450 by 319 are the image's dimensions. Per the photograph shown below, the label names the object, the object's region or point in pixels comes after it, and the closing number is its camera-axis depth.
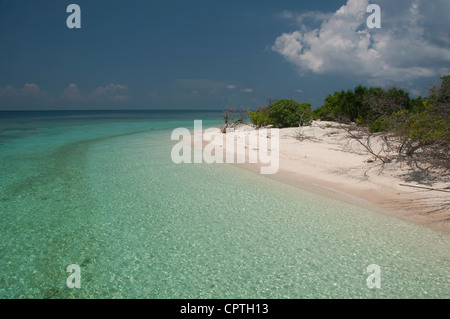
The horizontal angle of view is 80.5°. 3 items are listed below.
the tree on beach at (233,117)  20.98
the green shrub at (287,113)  19.56
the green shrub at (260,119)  20.28
